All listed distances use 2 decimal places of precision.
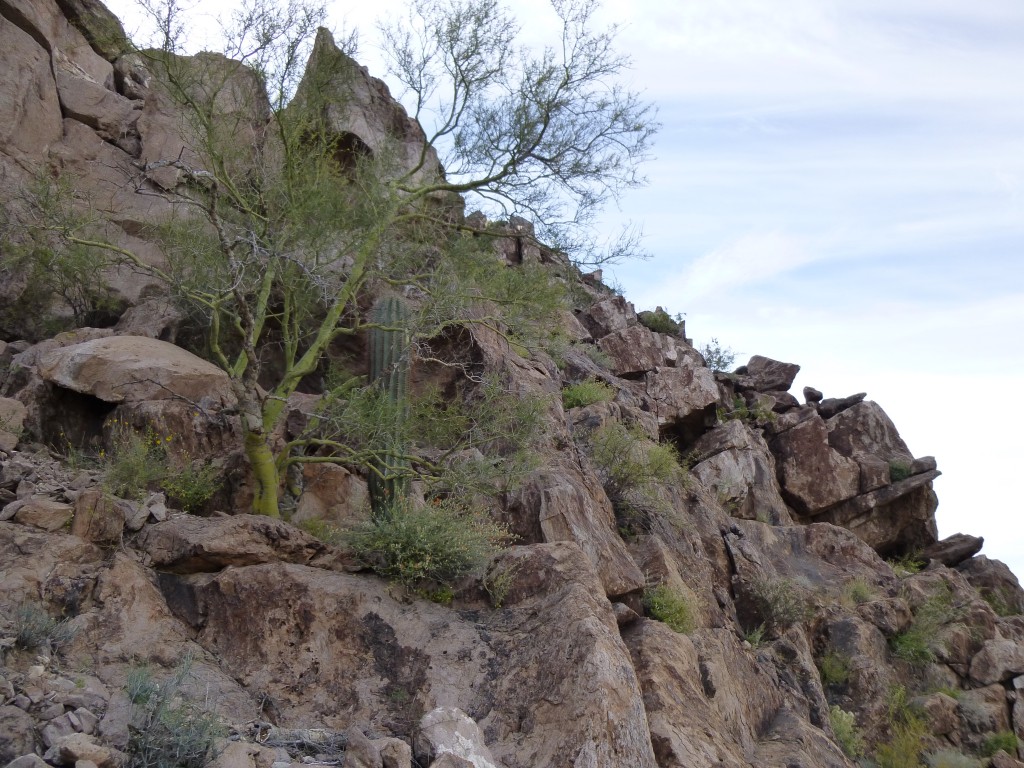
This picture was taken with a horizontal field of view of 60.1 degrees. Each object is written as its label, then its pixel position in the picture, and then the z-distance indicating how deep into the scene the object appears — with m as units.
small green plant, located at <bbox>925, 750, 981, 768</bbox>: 12.22
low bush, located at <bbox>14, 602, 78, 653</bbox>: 6.41
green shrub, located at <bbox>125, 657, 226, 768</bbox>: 5.49
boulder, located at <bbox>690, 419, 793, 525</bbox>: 17.45
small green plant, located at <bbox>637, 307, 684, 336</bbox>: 22.92
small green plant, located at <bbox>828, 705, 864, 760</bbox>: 11.84
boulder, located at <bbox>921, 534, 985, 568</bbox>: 19.36
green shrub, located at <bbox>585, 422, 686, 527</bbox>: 12.55
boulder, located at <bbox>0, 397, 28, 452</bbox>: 9.31
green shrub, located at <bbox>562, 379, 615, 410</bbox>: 15.12
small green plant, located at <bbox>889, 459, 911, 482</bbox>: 19.52
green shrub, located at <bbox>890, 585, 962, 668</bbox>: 14.32
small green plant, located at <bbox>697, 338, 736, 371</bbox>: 24.30
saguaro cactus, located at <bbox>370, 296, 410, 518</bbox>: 9.59
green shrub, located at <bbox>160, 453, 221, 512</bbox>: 9.45
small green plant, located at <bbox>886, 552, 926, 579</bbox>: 18.42
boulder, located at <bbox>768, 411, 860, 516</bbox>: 19.17
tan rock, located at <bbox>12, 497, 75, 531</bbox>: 7.79
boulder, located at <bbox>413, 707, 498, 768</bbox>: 6.38
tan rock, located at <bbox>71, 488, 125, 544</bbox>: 7.84
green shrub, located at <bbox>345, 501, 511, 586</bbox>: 8.41
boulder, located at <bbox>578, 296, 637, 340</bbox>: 20.36
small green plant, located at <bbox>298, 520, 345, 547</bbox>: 9.05
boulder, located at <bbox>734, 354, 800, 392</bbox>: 22.22
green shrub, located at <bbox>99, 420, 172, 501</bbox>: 8.92
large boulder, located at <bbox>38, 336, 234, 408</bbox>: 10.85
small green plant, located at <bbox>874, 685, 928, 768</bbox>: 12.27
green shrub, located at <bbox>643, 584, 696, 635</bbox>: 10.25
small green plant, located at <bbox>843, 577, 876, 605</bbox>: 15.15
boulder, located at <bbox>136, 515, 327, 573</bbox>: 8.01
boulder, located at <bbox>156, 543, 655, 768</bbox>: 6.98
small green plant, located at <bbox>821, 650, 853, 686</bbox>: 13.46
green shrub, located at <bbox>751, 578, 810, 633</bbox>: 13.05
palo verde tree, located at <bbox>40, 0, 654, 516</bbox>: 9.91
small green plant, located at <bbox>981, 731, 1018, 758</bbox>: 12.90
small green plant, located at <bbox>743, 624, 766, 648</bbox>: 12.29
